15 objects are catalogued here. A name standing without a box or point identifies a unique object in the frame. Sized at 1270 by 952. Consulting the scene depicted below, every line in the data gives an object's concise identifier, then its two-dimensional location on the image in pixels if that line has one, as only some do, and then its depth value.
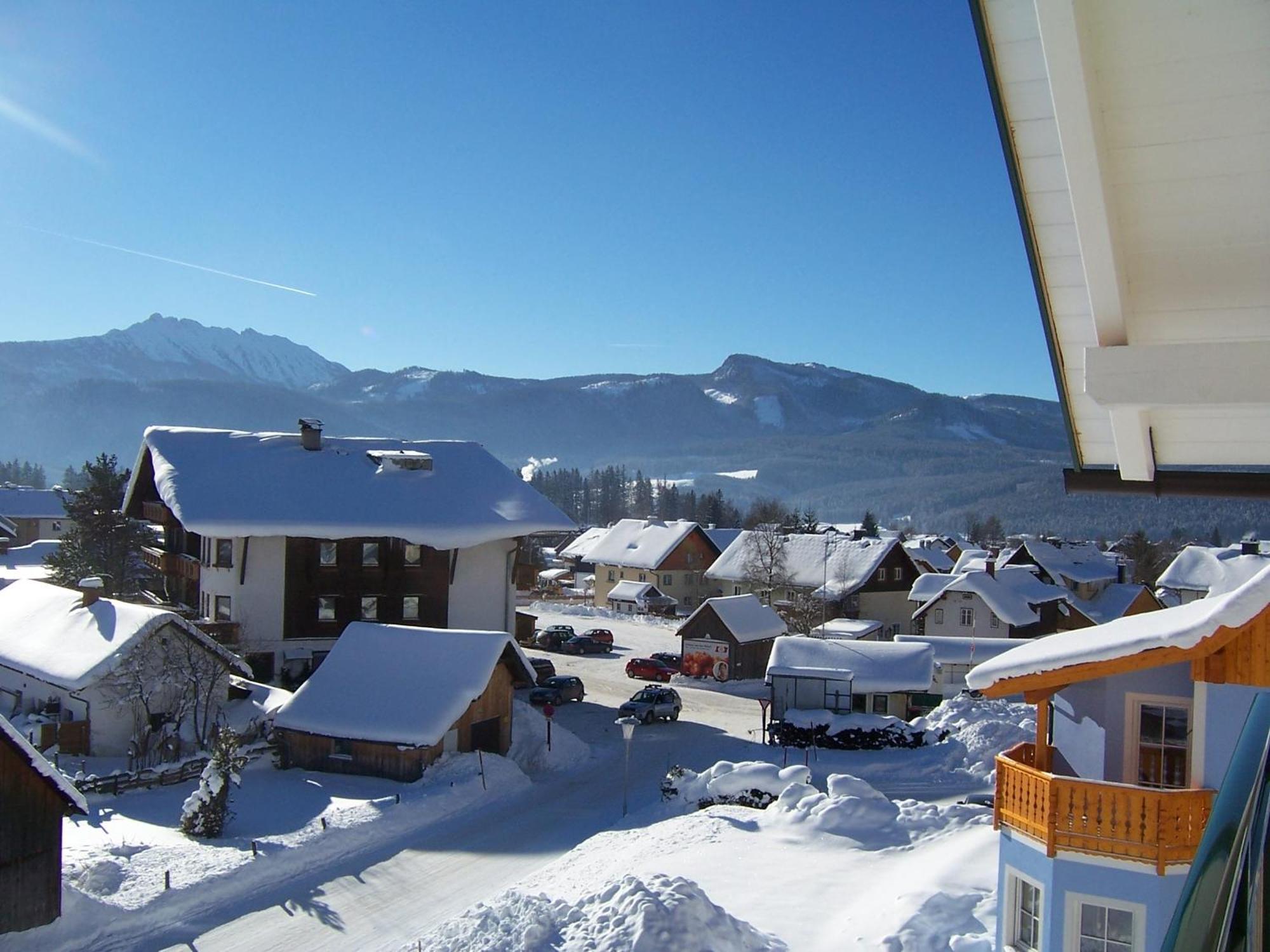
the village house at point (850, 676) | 34.03
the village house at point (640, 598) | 72.12
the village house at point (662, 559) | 74.44
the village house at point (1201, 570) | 67.31
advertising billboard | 44.84
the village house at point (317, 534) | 37.12
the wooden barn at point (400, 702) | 26.08
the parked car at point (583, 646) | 53.09
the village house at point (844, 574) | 60.72
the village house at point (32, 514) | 98.88
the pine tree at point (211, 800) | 20.75
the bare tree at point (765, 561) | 62.28
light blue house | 9.80
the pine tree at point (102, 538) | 44.78
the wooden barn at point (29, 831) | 15.51
